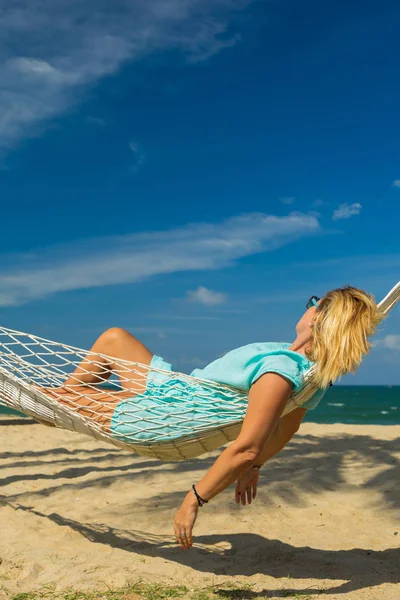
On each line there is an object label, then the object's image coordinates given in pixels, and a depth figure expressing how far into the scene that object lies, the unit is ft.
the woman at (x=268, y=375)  6.91
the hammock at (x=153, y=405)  7.70
